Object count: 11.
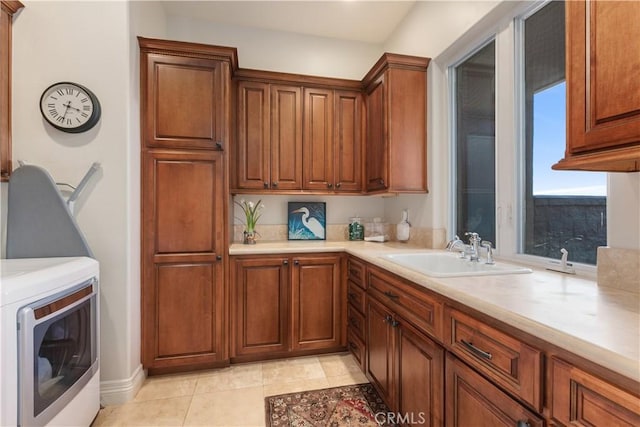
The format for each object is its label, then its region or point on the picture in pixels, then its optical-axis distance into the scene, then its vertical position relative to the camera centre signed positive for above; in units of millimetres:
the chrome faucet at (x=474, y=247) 1761 -211
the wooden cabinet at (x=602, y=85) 845 +386
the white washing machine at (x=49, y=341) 1117 -570
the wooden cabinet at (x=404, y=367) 1278 -792
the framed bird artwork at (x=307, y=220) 3037 -93
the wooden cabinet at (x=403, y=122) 2400 +724
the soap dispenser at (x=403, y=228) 2734 -153
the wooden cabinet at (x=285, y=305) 2355 -756
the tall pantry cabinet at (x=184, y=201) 2154 +76
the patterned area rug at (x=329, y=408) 1741 -1220
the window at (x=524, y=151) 1486 +368
